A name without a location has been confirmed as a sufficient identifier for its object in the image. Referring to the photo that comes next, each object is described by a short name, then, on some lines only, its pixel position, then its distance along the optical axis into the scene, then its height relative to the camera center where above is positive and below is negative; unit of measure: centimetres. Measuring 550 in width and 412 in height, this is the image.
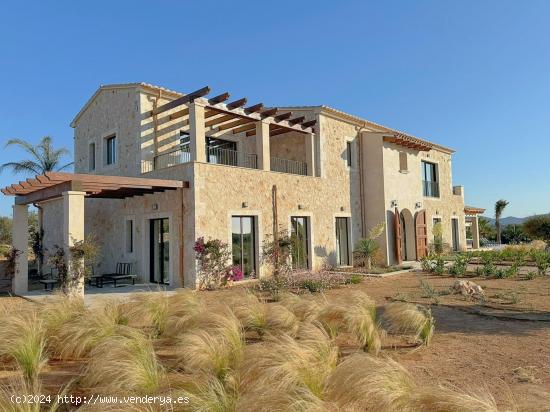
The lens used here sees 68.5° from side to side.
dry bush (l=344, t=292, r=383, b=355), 553 -134
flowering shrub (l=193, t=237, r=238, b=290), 1197 -81
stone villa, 1228 +171
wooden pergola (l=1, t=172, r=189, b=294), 999 +138
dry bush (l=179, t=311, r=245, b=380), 437 -127
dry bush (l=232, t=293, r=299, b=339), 616 -129
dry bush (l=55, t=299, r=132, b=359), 515 -121
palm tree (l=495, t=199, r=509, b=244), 3924 +231
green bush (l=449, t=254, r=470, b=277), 1405 -130
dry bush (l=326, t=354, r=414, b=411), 336 -134
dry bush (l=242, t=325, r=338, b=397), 366 -128
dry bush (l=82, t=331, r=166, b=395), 369 -125
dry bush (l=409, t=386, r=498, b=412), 305 -133
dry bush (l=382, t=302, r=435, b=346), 600 -139
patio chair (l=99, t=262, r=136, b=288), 1306 -114
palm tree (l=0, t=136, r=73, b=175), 2139 +458
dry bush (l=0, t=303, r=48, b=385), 453 -117
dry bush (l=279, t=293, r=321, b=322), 666 -124
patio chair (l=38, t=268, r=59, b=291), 1213 -130
